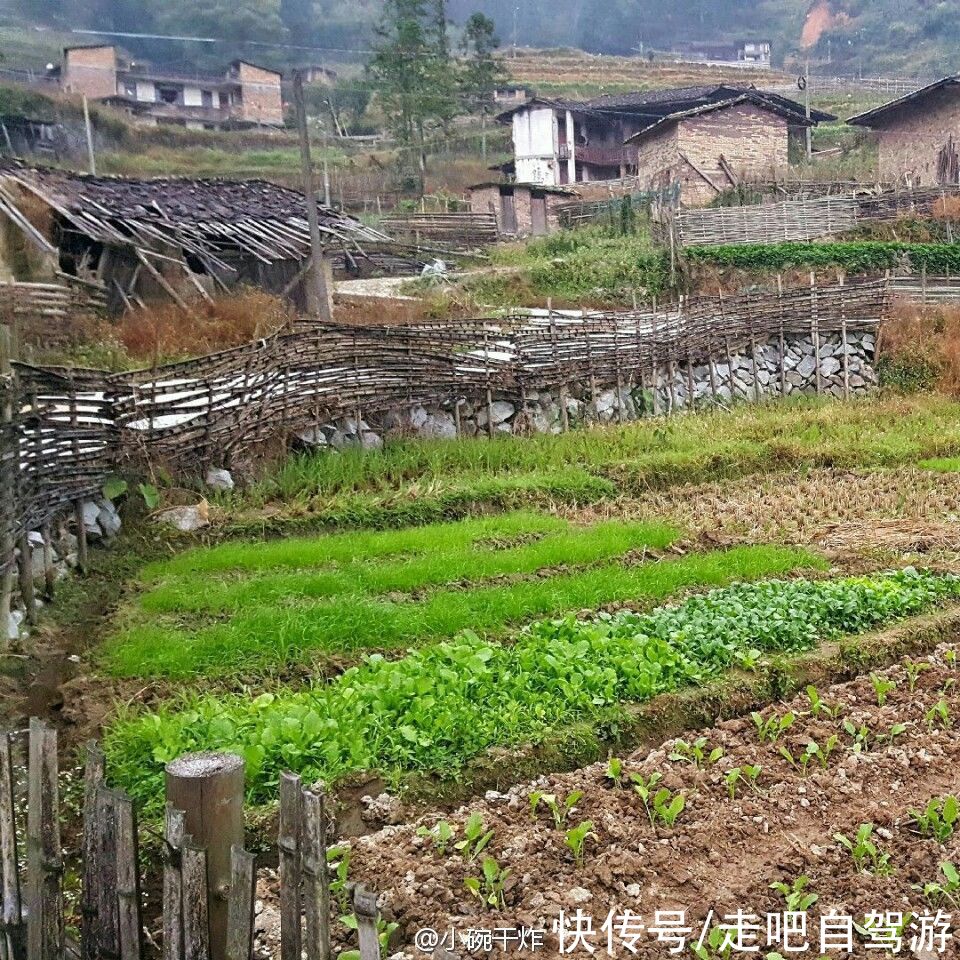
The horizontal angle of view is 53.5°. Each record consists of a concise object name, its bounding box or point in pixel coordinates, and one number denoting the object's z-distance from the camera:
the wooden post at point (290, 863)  3.01
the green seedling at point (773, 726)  5.98
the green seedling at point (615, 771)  5.47
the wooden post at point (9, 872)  3.58
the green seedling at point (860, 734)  5.84
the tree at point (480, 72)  53.47
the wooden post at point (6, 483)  8.09
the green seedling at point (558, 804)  5.05
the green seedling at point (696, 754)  5.66
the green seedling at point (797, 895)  4.23
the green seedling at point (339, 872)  4.48
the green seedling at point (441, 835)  4.84
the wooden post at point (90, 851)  3.35
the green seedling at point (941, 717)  6.12
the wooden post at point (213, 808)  3.36
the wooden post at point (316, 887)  3.00
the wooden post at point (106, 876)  3.29
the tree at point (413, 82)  48.62
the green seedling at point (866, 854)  4.53
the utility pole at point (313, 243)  20.58
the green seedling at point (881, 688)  6.55
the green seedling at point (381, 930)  3.90
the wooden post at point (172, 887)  3.08
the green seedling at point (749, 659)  6.96
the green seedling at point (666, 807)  4.99
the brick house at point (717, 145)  36.56
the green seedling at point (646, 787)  5.14
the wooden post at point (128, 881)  3.20
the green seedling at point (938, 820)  4.79
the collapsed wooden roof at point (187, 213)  18.73
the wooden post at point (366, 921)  2.71
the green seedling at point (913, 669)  6.80
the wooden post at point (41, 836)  3.46
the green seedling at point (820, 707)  6.26
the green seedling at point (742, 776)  5.31
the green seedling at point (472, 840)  4.71
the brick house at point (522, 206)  37.50
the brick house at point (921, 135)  35.12
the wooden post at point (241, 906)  2.92
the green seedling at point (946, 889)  4.27
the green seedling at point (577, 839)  4.68
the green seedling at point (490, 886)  4.41
